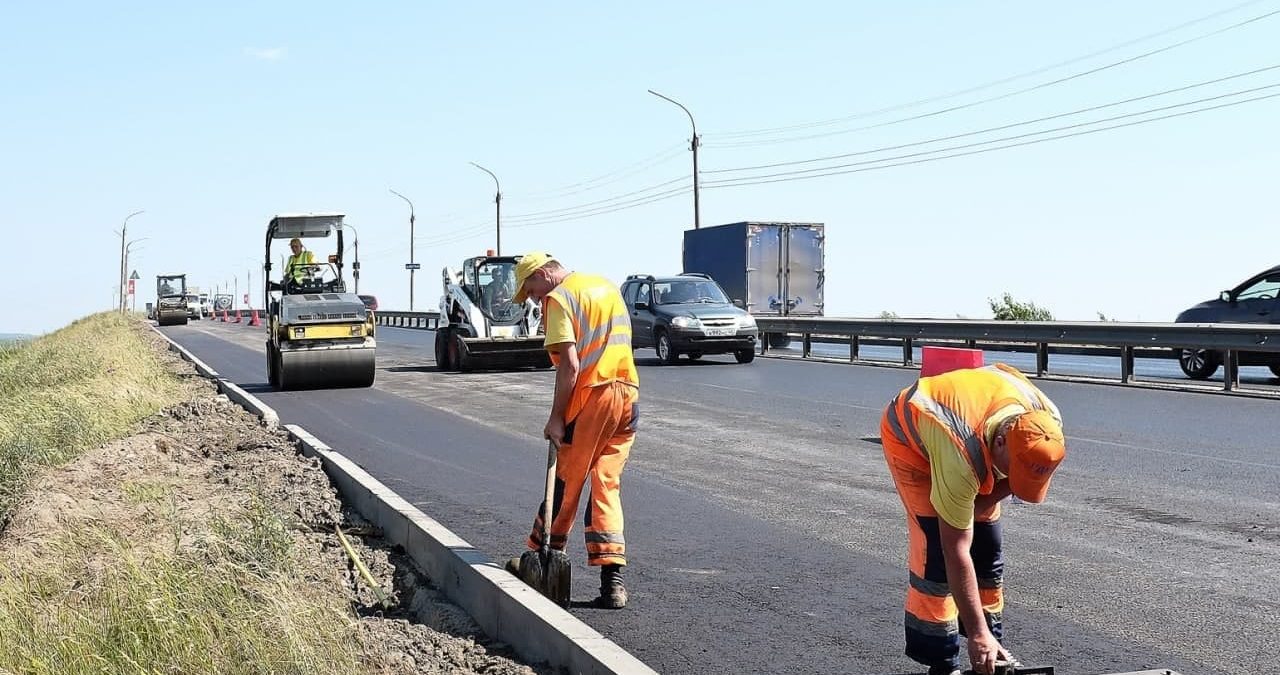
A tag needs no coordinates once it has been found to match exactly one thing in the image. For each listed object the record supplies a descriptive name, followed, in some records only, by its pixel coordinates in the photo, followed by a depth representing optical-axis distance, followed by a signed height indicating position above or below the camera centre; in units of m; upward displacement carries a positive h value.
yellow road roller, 19.61 -0.09
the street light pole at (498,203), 53.66 +4.60
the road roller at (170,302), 69.62 +0.61
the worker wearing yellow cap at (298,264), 19.56 +0.76
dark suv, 25.17 -0.09
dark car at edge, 20.30 +0.10
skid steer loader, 23.06 -0.10
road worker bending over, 3.71 -0.50
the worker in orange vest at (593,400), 6.25 -0.41
